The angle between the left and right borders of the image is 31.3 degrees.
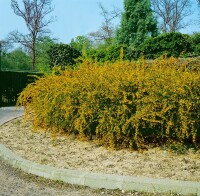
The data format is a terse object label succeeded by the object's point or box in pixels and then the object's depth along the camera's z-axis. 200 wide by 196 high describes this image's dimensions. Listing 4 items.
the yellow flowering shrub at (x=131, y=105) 5.27
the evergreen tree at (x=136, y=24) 32.84
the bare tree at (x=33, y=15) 33.11
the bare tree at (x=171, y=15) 38.50
